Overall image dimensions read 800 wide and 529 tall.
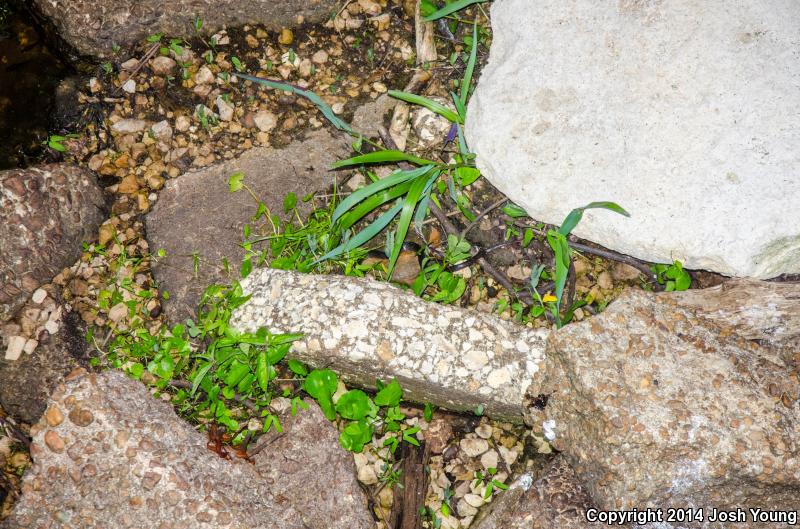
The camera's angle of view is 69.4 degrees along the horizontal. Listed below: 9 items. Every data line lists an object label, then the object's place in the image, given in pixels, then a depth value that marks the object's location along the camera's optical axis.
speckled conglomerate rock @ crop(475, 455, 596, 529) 1.84
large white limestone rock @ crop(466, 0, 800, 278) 1.91
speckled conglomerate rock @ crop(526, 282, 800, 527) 1.70
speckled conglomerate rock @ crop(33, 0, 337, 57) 2.46
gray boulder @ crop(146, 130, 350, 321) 2.26
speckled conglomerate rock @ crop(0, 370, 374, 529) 1.69
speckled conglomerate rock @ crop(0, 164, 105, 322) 2.15
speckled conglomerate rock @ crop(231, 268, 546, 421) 1.96
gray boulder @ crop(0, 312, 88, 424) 2.10
